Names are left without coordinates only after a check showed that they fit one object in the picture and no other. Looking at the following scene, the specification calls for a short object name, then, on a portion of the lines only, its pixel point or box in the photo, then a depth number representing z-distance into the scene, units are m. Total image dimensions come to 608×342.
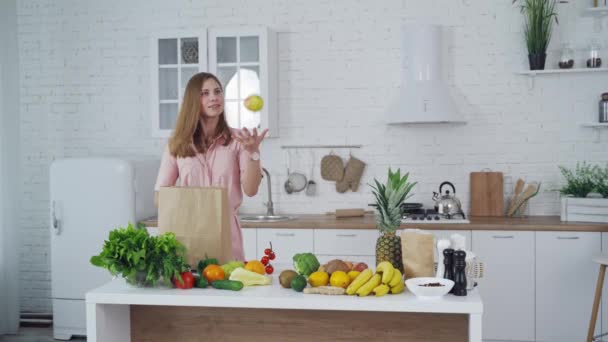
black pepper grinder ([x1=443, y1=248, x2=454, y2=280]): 2.40
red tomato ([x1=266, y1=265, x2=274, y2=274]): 2.78
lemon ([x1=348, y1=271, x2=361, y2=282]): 2.47
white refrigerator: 4.98
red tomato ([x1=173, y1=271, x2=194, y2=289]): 2.51
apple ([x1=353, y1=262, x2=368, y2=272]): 2.57
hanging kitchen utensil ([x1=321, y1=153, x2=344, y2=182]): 5.36
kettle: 4.88
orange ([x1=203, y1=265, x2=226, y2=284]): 2.53
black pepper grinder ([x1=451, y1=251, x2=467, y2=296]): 2.37
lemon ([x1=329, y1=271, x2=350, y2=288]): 2.43
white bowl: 2.29
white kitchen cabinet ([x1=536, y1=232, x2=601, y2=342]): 4.50
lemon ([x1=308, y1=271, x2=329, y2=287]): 2.47
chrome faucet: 5.34
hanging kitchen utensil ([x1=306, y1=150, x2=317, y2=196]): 5.44
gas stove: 4.71
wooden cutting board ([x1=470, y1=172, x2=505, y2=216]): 5.10
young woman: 2.99
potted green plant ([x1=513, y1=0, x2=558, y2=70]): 4.98
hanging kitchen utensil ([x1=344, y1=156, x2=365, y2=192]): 5.33
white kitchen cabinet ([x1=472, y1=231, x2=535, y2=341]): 4.56
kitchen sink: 5.07
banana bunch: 2.36
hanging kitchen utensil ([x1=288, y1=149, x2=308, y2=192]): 5.44
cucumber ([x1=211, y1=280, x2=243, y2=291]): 2.47
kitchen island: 2.30
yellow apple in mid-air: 3.17
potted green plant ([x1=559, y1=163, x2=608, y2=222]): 4.59
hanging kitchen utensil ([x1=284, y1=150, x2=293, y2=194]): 5.45
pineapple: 2.65
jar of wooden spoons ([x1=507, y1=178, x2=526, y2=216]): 5.08
